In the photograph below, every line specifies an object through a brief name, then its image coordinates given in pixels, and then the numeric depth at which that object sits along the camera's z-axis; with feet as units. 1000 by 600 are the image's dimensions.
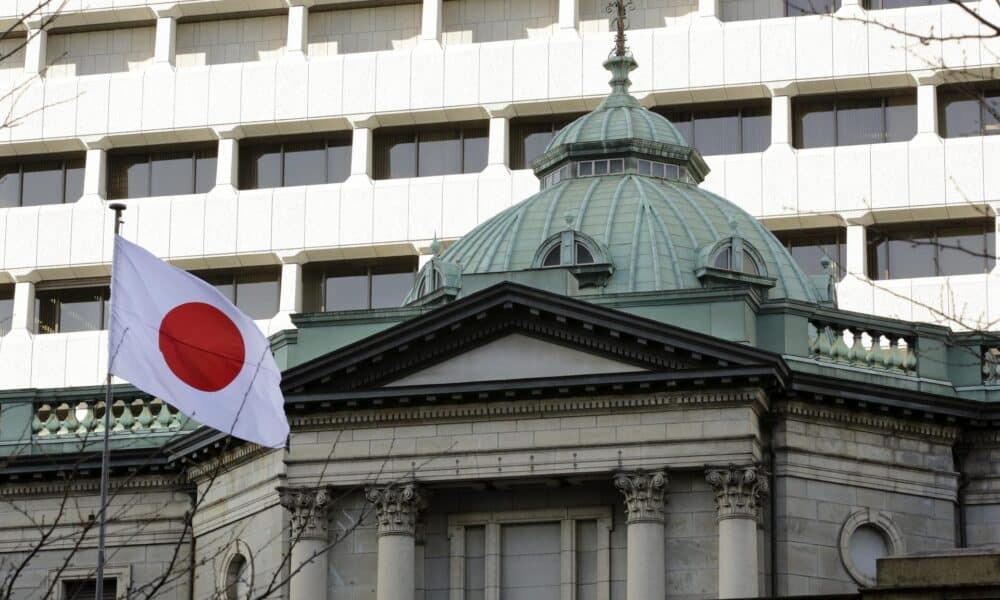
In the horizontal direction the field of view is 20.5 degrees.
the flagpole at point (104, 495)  98.17
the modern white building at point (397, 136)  243.81
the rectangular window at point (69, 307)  270.05
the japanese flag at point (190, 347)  111.04
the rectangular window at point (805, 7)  238.48
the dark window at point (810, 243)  246.88
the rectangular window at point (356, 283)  258.78
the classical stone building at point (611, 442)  163.94
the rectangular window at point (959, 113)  244.22
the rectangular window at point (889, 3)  245.24
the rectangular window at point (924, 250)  241.35
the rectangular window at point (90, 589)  189.88
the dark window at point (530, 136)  256.52
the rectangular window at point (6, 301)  274.36
